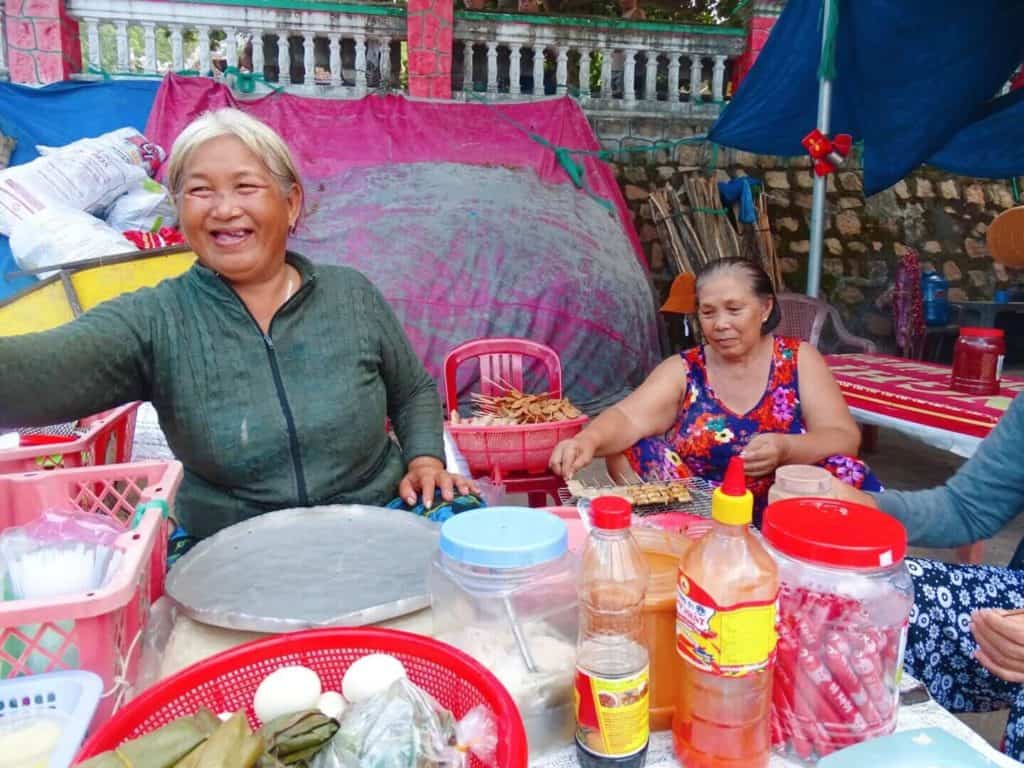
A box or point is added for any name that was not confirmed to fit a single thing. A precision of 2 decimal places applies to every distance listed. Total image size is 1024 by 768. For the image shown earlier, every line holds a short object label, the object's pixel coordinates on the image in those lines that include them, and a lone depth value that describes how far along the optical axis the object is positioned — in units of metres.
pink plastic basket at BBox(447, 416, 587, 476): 2.70
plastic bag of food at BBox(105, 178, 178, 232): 4.58
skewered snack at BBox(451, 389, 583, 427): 2.87
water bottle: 6.75
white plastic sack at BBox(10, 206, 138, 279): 3.82
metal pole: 5.02
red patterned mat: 2.72
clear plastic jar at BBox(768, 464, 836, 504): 1.23
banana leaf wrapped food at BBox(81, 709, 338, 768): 0.64
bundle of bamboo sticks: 6.79
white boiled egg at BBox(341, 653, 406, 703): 0.77
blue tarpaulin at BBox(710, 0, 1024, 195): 4.36
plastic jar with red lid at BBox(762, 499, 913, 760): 0.81
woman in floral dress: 2.35
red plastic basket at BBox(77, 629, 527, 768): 0.70
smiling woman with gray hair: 1.52
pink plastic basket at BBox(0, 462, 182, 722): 0.76
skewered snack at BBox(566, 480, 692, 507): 1.72
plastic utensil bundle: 0.83
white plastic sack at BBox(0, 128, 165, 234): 4.22
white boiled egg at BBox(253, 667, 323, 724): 0.76
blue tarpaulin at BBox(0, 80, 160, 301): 5.36
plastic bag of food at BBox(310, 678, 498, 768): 0.68
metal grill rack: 1.73
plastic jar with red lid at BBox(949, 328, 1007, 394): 3.07
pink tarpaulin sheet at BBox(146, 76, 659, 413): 5.04
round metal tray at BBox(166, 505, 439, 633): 0.95
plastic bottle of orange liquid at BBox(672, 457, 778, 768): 0.74
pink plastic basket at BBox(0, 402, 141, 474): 1.55
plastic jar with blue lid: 0.82
